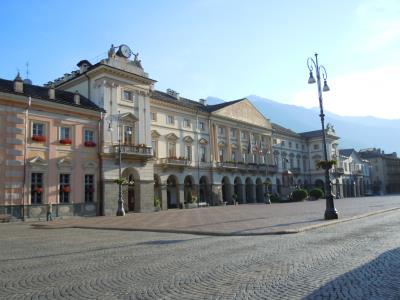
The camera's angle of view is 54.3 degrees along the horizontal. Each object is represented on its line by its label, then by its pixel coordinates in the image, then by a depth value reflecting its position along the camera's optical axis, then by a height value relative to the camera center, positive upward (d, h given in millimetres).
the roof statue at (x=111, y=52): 39919 +14920
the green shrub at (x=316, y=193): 63912 -405
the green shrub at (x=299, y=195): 59781 -559
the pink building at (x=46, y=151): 30516 +4124
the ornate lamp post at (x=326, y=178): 21703 +666
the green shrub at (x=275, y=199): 59125 -1035
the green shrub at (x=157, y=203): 43841 -744
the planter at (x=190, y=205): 47994 -1204
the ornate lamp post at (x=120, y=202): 33656 -364
